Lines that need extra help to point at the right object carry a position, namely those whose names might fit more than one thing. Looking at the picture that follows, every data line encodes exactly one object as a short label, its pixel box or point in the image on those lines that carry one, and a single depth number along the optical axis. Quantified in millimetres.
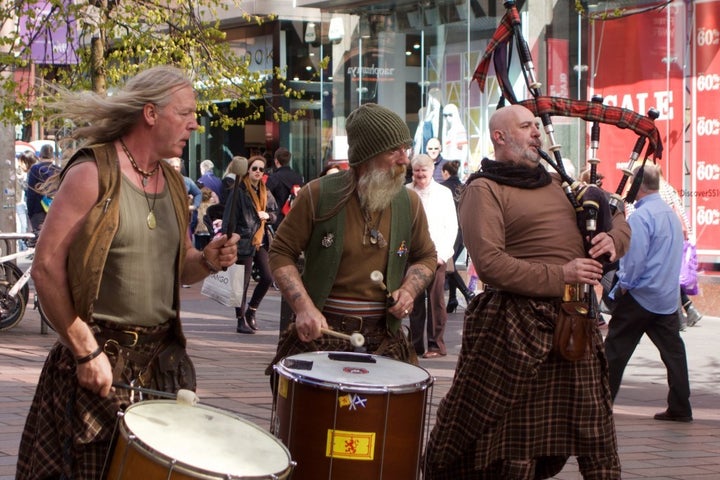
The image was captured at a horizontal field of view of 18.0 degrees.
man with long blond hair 6934
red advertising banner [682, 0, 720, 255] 26747
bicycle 21799
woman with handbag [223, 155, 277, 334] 23270
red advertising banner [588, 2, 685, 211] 27572
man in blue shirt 15037
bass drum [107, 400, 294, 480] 6051
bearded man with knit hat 9065
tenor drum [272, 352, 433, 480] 7855
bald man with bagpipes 9410
